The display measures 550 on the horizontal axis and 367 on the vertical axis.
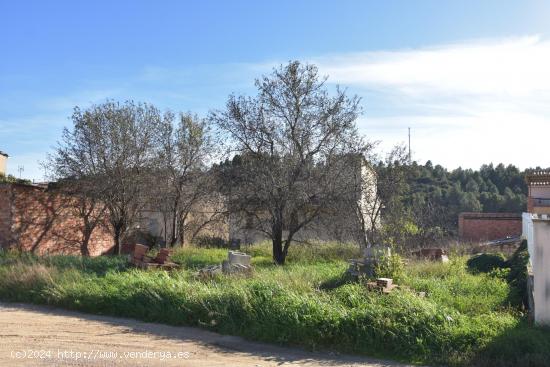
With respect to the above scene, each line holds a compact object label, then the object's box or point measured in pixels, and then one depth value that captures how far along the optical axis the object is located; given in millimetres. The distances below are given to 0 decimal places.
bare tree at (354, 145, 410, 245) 18172
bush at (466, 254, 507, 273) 13180
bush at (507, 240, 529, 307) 9531
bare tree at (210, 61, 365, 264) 15773
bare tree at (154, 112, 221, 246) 20266
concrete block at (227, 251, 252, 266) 12172
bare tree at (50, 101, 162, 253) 17547
